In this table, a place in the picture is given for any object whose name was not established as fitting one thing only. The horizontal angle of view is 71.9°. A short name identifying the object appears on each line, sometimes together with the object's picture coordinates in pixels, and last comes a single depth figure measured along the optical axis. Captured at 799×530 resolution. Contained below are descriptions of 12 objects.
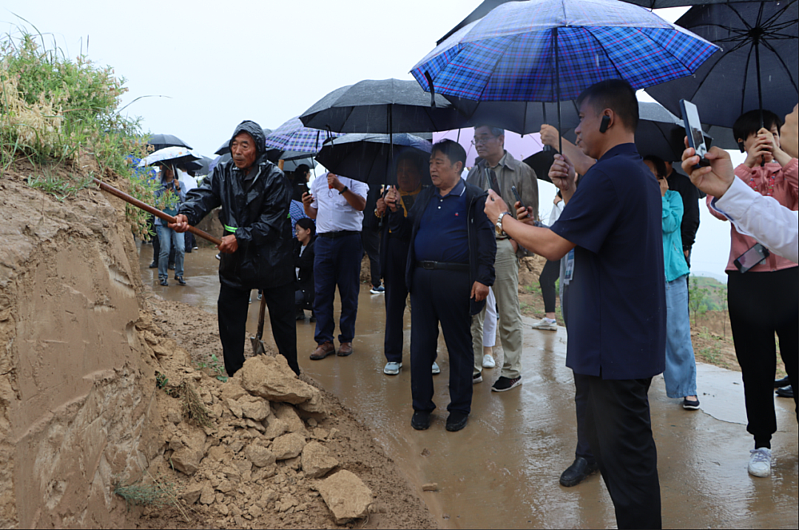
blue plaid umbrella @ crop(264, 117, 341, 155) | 6.30
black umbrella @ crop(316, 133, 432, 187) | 5.46
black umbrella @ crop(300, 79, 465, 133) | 4.56
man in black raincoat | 4.07
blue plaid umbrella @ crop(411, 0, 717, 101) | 2.76
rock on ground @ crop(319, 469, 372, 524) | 2.73
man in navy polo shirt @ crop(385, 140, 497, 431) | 4.01
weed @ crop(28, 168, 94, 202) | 2.48
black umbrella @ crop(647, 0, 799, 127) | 3.38
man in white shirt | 5.71
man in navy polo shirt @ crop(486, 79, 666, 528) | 2.27
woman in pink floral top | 3.16
